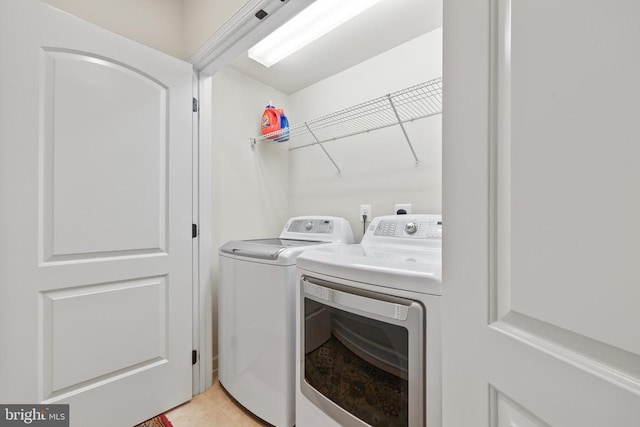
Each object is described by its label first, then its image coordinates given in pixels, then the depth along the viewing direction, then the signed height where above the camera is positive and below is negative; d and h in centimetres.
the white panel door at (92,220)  115 -3
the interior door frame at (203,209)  167 +3
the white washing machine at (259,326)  131 -61
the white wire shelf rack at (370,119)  166 +70
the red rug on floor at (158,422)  145 -115
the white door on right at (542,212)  31 +0
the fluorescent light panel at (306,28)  150 +118
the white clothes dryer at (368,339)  81 -46
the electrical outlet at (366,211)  200 +2
